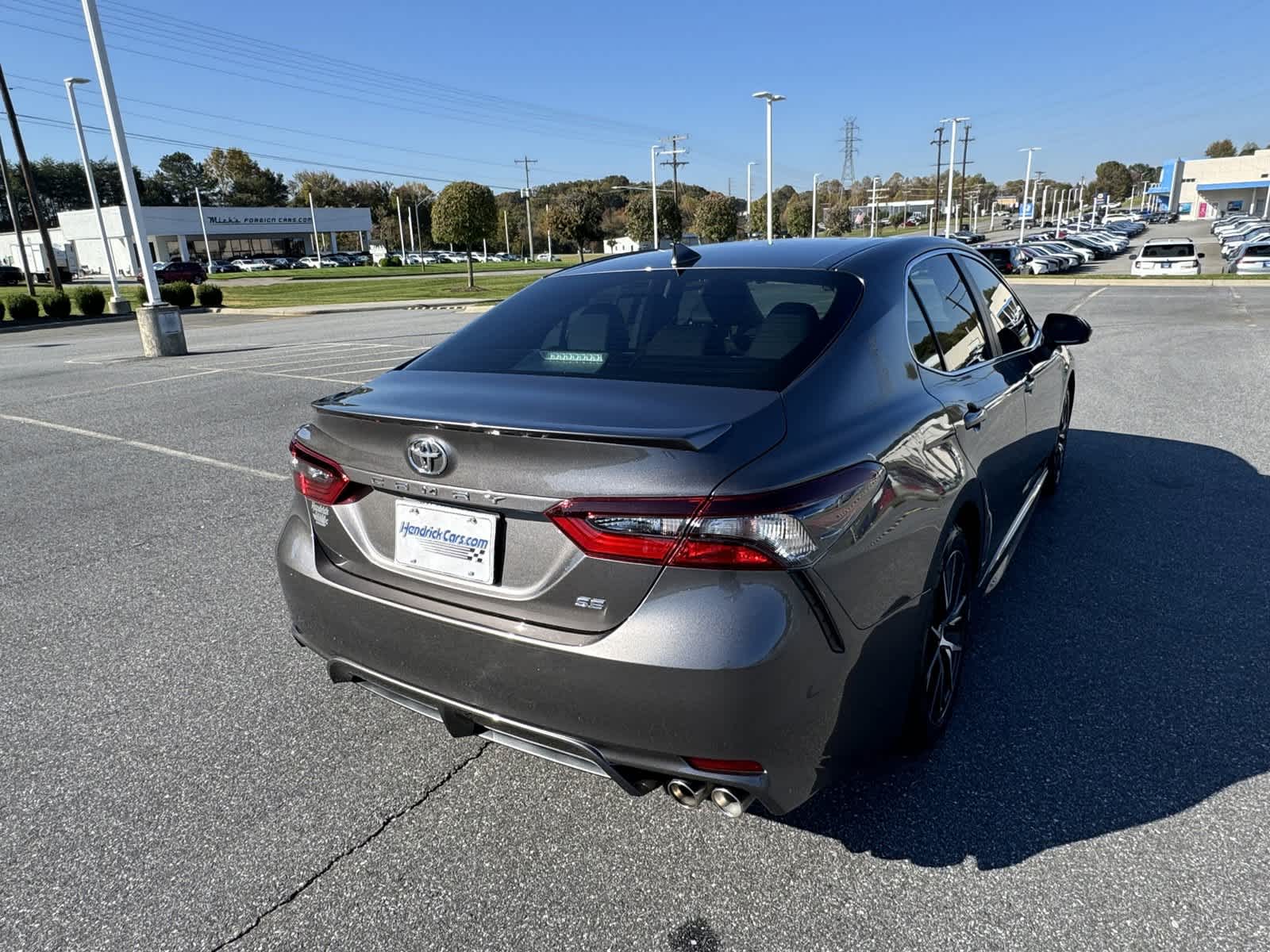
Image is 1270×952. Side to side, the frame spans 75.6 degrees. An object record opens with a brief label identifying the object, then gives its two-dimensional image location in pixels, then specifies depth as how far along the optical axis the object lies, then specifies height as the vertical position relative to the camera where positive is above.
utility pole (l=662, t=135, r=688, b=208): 70.69 +5.79
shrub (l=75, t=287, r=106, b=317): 28.38 -1.70
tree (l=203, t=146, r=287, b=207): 118.19 +9.11
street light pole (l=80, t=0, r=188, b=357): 13.50 -0.01
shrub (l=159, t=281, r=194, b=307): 31.89 -1.74
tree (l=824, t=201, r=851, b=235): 104.94 -0.19
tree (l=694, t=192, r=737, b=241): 67.12 +0.43
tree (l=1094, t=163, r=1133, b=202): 158.62 +4.94
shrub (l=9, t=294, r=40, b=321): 26.81 -1.73
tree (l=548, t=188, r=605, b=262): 62.59 +0.99
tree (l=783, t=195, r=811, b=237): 84.12 +0.19
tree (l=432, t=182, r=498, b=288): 40.59 +1.03
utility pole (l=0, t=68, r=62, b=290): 31.88 +2.51
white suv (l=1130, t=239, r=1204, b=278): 27.59 -1.78
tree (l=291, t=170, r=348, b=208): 119.75 +7.41
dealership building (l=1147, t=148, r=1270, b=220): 110.75 +2.35
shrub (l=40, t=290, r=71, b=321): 28.00 -1.77
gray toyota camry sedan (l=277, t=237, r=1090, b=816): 1.83 -0.73
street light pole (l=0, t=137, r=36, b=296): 35.28 +1.77
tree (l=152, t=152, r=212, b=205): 126.19 +10.40
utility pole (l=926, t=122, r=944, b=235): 76.19 +6.08
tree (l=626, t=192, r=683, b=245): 67.94 +0.69
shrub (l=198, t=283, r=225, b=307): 32.53 -1.94
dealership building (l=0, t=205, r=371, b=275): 78.69 +1.36
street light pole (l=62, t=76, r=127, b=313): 28.05 +2.52
